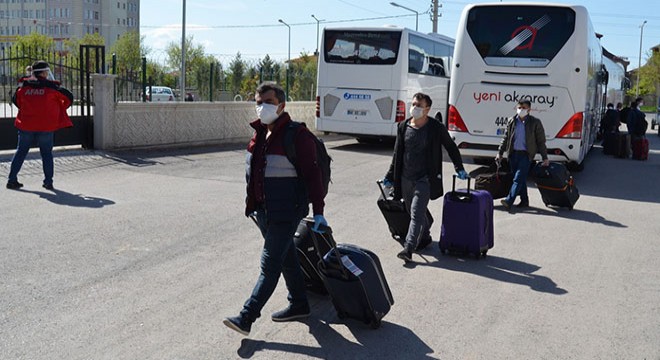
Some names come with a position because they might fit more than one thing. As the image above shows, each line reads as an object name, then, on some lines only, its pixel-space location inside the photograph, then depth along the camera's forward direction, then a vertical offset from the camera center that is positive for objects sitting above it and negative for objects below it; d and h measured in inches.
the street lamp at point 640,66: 3516.2 +185.4
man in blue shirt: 415.5 -26.4
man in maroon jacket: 193.2 -25.8
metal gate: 612.7 +1.4
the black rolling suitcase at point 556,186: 425.7 -49.9
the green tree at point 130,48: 2382.9 +131.8
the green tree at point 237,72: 975.8 +19.5
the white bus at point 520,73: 537.3 +18.1
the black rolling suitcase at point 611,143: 844.6 -48.8
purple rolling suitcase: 295.6 -50.9
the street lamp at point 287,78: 1056.8 +15.1
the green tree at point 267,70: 980.4 +23.6
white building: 4756.4 +416.6
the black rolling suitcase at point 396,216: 314.0 -52.7
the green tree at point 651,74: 3198.8 +129.3
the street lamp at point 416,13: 1747.0 +207.8
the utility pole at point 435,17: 1691.7 +176.9
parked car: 1103.5 -15.8
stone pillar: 616.1 -23.1
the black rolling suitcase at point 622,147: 825.9 -50.3
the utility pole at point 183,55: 1096.8 +45.4
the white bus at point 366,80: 776.9 +12.9
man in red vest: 434.0 -22.3
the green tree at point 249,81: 1027.9 +9.0
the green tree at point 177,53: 2935.5 +130.7
